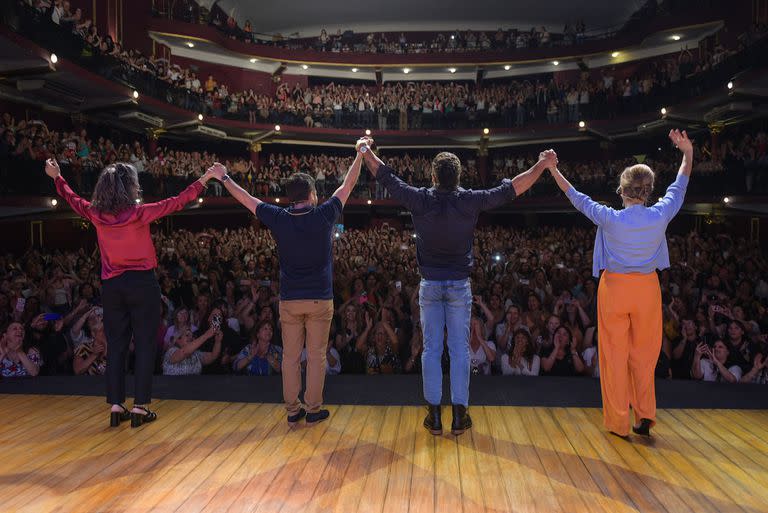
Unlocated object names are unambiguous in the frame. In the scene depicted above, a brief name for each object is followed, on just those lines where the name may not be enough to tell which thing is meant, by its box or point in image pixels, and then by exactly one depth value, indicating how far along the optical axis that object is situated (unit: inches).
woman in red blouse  142.6
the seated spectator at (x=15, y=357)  184.1
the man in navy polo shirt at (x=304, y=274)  143.3
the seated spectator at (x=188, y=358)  194.6
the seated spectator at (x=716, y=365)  182.2
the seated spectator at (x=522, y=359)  192.4
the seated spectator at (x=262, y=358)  195.0
